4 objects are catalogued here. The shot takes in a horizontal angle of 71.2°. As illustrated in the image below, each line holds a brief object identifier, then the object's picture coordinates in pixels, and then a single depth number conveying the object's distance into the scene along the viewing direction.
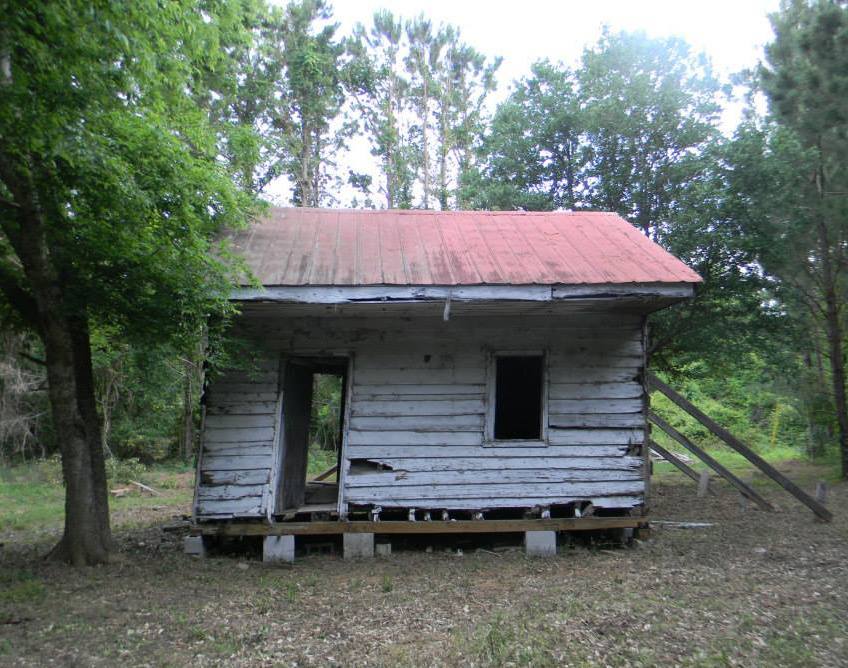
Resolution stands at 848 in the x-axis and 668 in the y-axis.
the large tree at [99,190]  4.35
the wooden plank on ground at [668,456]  9.86
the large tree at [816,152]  9.97
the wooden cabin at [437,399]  7.34
